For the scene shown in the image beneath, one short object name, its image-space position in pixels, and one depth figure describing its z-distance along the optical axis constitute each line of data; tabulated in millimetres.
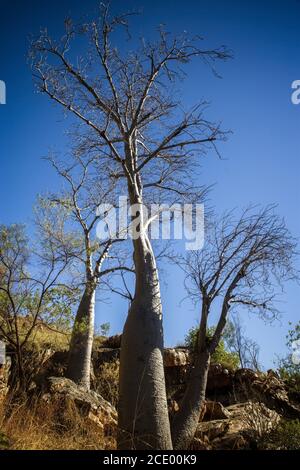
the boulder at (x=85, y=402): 4907
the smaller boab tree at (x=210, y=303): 5043
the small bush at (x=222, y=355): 10677
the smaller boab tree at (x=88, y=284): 7520
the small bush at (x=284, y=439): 4715
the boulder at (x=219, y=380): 8781
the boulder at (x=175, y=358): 9023
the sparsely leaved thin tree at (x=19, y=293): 5688
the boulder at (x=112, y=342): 10359
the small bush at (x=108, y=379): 7665
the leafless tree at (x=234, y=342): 12798
